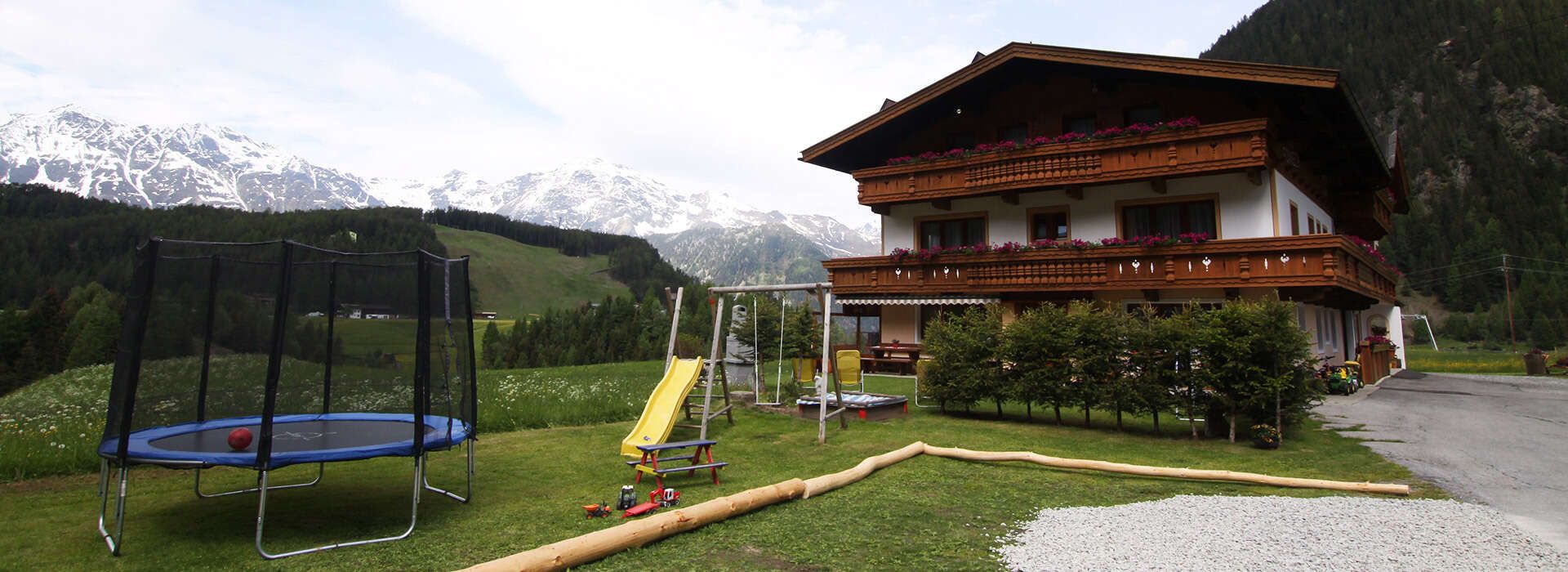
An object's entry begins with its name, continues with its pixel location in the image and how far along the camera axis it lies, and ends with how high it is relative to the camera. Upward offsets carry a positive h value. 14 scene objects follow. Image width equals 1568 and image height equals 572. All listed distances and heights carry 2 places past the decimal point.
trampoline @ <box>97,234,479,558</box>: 6.05 -0.27
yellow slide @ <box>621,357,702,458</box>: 9.63 -0.91
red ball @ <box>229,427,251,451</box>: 6.18 -0.89
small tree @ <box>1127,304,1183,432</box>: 11.55 -0.22
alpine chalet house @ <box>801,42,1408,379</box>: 18.95 +4.79
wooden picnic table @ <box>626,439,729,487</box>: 7.89 -1.37
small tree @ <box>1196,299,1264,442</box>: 10.91 -0.07
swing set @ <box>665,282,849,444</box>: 11.32 +0.14
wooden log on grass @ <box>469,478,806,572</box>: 4.77 -1.44
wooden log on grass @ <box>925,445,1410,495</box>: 7.80 -1.43
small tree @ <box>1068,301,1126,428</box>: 12.20 -0.11
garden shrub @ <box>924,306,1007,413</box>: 13.68 -0.23
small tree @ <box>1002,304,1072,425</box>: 12.70 -0.14
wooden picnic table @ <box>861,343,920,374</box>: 24.75 -0.44
